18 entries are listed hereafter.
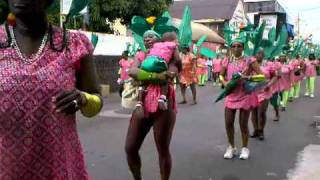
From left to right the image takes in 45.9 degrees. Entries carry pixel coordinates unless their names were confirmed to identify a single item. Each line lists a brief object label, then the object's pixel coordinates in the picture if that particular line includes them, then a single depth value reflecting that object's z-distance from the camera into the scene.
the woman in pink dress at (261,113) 6.24
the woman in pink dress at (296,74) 10.16
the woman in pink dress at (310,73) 12.51
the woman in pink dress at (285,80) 8.57
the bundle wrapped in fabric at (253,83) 4.93
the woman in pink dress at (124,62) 10.02
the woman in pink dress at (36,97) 1.38
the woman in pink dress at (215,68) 17.59
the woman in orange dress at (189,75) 10.01
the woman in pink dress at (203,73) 16.61
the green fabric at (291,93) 11.13
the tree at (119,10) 13.81
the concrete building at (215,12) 34.02
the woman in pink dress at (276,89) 6.69
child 3.38
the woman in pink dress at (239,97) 4.90
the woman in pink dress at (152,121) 3.39
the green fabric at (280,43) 6.76
